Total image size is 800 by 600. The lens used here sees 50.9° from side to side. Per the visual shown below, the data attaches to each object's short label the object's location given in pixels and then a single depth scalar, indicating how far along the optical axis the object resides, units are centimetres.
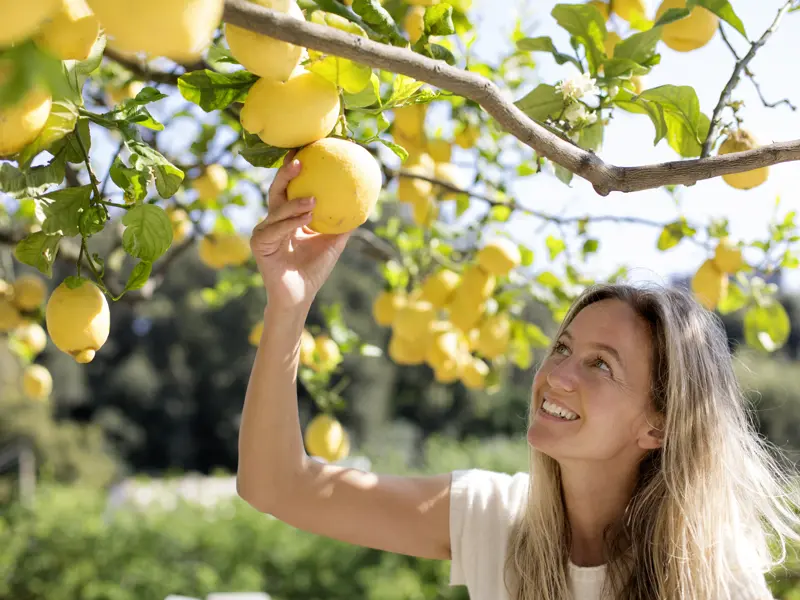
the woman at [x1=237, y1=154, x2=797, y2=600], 118
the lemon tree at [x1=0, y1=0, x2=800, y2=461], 54
